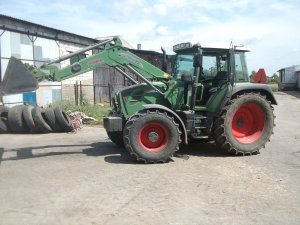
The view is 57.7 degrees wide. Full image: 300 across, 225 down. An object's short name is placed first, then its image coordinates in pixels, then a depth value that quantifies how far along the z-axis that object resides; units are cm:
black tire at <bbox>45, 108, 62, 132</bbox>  843
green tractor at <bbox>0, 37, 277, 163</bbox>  554
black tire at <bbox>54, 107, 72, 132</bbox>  844
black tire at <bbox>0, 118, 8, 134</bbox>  843
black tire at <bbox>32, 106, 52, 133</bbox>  829
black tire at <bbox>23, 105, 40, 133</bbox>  830
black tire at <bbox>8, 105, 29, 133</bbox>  835
